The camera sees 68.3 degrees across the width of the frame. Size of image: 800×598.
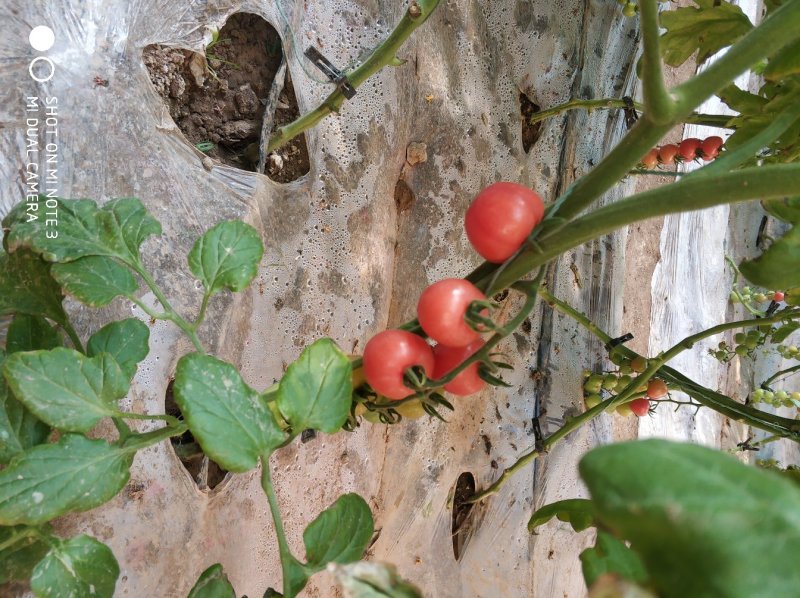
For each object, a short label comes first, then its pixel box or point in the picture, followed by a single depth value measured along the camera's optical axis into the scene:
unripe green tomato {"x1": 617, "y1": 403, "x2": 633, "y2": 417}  0.48
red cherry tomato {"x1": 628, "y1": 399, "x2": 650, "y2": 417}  0.48
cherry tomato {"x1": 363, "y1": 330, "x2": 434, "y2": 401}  0.22
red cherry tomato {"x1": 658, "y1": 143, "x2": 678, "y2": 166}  0.53
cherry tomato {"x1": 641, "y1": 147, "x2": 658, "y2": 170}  0.54
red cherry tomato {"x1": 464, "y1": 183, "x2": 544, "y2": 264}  0.21
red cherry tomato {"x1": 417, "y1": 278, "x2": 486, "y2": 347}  0.20
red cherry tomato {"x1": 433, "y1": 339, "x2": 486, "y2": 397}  0.22
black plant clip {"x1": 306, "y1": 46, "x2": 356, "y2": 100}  0.35
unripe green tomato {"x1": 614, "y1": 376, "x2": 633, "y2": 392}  0.44
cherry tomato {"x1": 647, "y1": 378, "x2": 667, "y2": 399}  0.45
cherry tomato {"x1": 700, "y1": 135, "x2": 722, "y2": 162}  0.51
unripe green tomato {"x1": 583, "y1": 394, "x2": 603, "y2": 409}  0.47
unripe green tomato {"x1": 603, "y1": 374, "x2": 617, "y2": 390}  0.46
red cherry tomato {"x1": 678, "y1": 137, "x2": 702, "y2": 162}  0.52
